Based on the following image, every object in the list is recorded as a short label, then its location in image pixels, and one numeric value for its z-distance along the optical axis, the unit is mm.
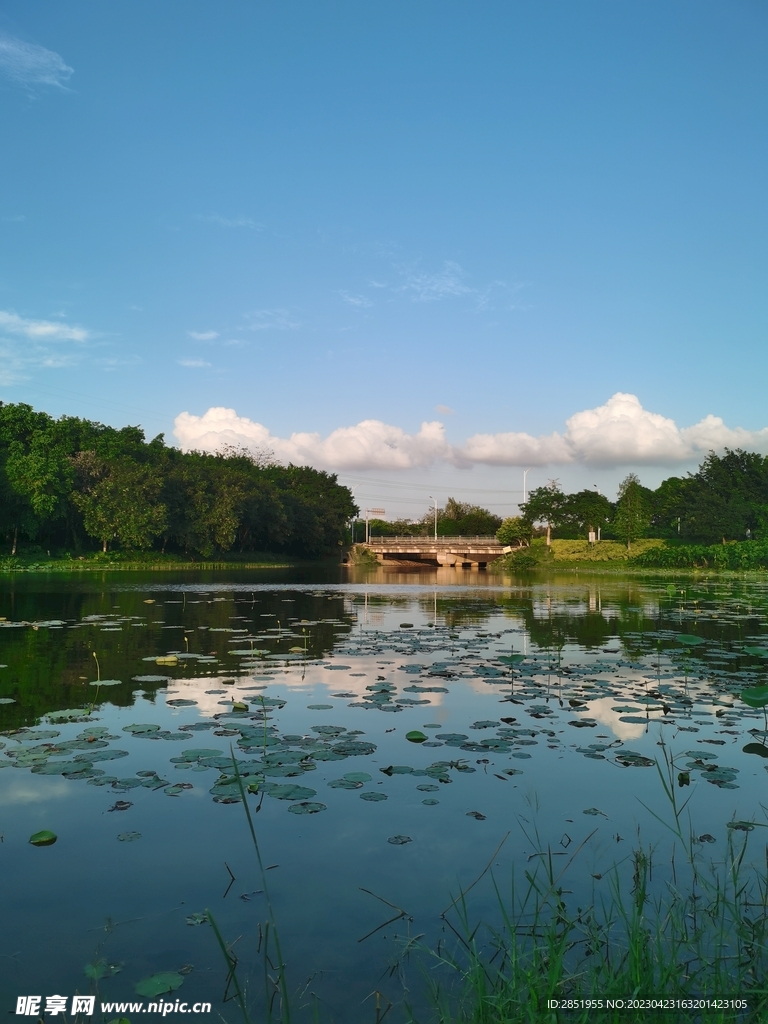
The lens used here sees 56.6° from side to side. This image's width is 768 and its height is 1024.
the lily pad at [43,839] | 4066
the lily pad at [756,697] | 5164
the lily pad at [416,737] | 6230
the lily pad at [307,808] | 4582
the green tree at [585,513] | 83250
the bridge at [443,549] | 85400
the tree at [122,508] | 45219
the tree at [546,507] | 84625
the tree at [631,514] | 66750
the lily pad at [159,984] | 2801
